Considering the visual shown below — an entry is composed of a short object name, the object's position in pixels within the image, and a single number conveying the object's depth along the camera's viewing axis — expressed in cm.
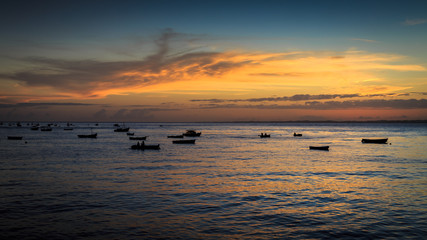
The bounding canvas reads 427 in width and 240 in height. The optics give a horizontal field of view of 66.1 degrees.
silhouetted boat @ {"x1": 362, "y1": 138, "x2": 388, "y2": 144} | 8906
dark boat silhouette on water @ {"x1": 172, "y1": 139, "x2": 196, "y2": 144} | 8694
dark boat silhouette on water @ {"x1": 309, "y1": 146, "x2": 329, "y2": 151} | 6931
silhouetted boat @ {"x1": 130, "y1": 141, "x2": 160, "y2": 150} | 6807
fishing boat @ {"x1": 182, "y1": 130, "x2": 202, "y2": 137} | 12830
